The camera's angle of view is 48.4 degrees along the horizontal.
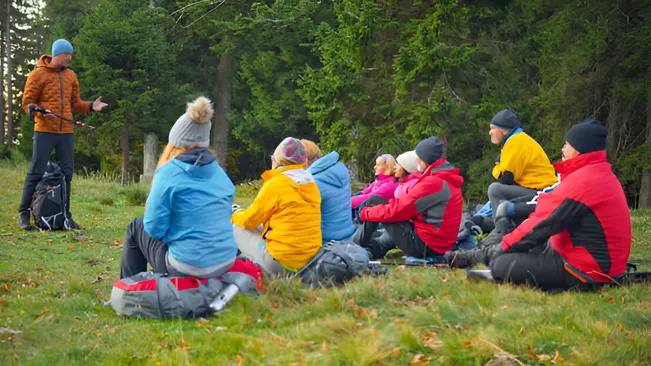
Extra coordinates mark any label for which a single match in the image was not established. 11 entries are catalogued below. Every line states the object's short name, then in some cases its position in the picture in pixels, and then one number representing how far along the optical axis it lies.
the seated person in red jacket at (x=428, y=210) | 7.36
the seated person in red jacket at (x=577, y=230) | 5.47
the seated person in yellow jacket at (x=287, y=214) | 6.09
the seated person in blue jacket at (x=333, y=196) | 6.85
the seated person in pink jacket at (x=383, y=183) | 9.10
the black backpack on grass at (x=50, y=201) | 9.50
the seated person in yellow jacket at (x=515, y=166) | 8.02
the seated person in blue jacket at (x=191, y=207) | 5.30
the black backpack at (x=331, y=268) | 6.10
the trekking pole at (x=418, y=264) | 7.22
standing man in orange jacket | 9.49
